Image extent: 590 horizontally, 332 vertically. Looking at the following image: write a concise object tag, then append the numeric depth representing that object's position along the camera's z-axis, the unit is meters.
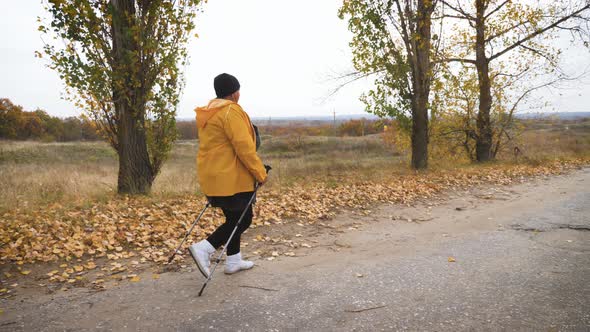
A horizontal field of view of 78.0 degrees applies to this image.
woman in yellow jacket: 3.85
